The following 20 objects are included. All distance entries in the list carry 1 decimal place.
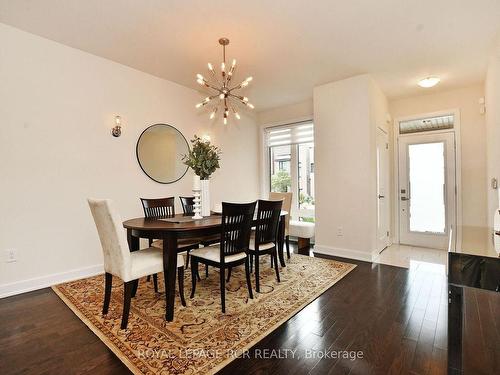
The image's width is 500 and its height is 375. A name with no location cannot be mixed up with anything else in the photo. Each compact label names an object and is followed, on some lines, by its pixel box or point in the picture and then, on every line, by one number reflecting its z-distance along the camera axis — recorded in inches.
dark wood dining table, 84.2
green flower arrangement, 112.2
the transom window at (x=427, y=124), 174.4
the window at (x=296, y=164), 205.3
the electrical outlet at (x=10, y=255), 106.3
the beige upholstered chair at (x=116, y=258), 77.7
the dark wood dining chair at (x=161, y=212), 116.3
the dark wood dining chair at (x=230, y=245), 92.0
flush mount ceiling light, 150.6
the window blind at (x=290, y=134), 204.4
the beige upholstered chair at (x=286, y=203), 159.3
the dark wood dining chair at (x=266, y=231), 108.6
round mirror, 150.3
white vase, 116.9
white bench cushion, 179.3
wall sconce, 136.6
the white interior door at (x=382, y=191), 166.9
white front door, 173.9
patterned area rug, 66.7
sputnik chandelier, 115.1
